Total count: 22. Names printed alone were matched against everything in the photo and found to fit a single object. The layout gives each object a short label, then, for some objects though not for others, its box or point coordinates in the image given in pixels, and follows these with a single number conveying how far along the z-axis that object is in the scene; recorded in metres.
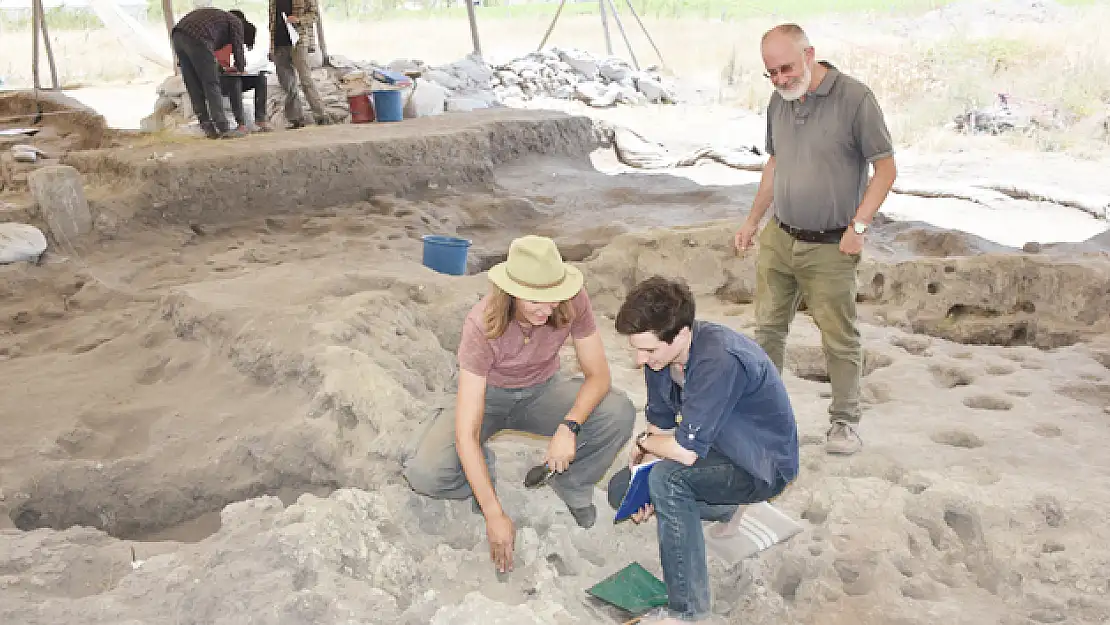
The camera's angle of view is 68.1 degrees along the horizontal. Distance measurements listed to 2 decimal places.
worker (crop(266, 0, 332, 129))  8.59
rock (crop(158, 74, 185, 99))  9.98
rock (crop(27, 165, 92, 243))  5.86
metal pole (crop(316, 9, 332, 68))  10.97
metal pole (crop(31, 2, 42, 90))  12.02
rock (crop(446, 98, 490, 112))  11.09
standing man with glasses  3.04
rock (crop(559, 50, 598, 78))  14.35
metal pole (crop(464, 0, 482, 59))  13.34
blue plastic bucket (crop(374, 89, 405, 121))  9.29
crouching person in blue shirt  2.24
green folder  2.37
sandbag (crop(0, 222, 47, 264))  5.37
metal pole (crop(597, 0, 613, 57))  15.81
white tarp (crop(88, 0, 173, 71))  16.66
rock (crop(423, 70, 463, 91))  11.93
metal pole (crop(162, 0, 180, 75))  10.87
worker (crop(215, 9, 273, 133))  8.27
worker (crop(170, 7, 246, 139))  7.65
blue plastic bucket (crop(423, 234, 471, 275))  5.43
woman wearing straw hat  2.40
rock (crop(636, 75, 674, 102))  13.83
